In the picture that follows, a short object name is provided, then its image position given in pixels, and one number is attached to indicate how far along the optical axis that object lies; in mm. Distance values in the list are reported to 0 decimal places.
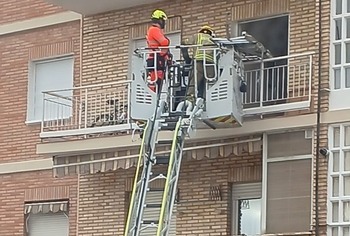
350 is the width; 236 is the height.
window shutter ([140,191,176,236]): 20562
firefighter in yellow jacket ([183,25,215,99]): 18516
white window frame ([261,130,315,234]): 18797
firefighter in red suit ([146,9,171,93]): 18781
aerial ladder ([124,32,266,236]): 17344
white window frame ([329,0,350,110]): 18516
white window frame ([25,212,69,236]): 23250
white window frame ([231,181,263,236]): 19953
